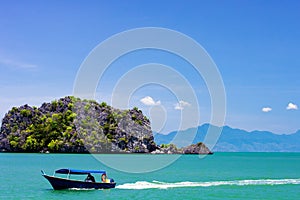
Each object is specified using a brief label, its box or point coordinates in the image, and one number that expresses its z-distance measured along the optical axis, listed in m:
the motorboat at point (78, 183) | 49.84
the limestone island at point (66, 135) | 190.75
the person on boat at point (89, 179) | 51.83
